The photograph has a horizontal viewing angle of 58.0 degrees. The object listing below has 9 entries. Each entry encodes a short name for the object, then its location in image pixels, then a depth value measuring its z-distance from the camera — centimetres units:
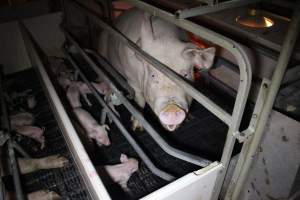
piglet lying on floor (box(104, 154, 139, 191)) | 206
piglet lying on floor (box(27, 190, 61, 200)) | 190
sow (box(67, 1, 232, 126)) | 127
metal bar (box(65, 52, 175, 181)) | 172
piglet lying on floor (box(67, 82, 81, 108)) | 270
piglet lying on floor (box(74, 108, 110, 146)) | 237
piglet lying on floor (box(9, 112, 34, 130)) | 251
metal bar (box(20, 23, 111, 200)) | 125
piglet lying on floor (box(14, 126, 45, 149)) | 241
